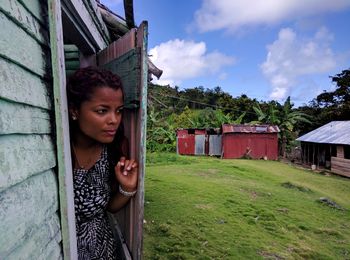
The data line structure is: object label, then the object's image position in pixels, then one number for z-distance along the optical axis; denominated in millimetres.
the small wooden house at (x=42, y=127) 1311
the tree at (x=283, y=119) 25531
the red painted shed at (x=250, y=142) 23875
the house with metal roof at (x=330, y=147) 18797
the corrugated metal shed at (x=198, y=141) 25000
